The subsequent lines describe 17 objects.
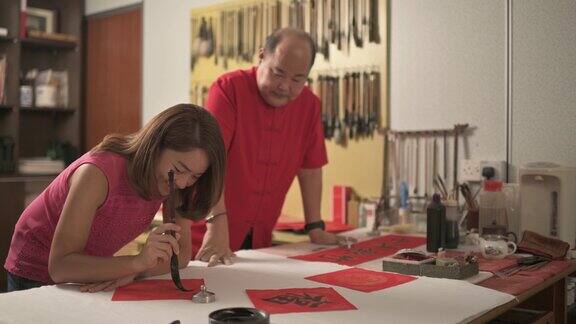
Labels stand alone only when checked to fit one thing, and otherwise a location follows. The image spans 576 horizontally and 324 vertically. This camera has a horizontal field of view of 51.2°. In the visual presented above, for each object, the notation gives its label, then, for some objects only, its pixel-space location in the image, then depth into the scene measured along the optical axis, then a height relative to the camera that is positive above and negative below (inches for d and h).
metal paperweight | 51.1 -13.5
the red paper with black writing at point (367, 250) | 75.1 -15.1
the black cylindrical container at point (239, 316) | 40.8 -12.3
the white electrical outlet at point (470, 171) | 101.5 -5.1
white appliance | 86.4 -8.6
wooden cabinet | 154.8 +12.7
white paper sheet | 46.8 -14.1
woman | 55.2 -6.8
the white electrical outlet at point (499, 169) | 100.0 -4.7
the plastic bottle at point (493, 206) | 90.2 -9.8
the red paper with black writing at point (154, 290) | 52.7 -13.9
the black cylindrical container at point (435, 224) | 79.9 -11.1
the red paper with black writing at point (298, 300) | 49.9 -14.0
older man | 83.6 +0.1
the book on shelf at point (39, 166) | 157.4 -7.5
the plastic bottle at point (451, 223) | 82.4 -11.4
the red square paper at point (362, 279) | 59.0 -14.3
